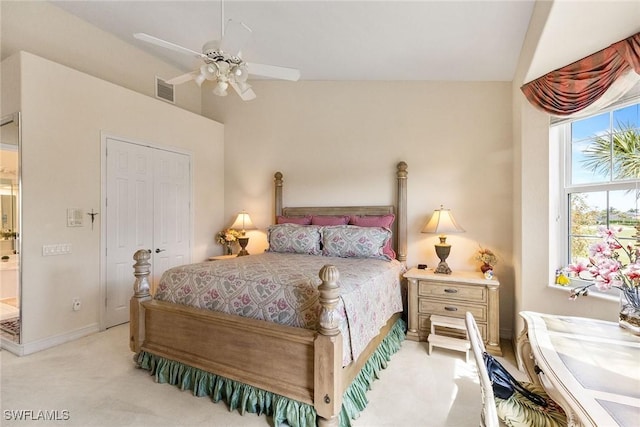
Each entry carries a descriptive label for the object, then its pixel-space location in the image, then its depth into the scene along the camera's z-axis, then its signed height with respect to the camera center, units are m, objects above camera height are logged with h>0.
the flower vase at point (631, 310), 1.47 -0.49
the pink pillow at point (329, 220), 3.92 -0.11
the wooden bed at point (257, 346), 1.77 -0.93
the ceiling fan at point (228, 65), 2.07 +1.10
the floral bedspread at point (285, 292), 1.99 -0.60
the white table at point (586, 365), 0.95 -0.61
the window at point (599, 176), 2.22 +0.29
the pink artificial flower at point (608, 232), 1.53 -0.10
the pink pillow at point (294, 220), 4.12 -0.12
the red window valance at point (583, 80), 2.04 +1.02
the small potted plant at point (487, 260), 3.19 -0.51
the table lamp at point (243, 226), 4.42 -0.22
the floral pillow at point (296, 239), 3.58 -0.34
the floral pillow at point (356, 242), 3.37 -0.34
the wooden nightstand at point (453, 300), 2.95 -0.90
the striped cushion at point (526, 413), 1.25 -0.86
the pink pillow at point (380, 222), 3.64 -0.13
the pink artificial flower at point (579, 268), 1.58 -0.29
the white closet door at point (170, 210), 4.12 +0.01
